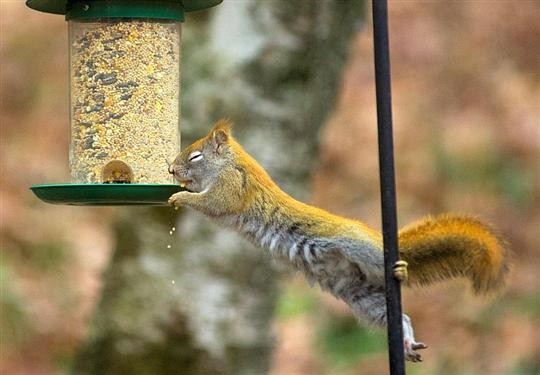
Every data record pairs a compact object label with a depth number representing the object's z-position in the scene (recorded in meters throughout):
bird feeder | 6.12
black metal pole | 4.28
